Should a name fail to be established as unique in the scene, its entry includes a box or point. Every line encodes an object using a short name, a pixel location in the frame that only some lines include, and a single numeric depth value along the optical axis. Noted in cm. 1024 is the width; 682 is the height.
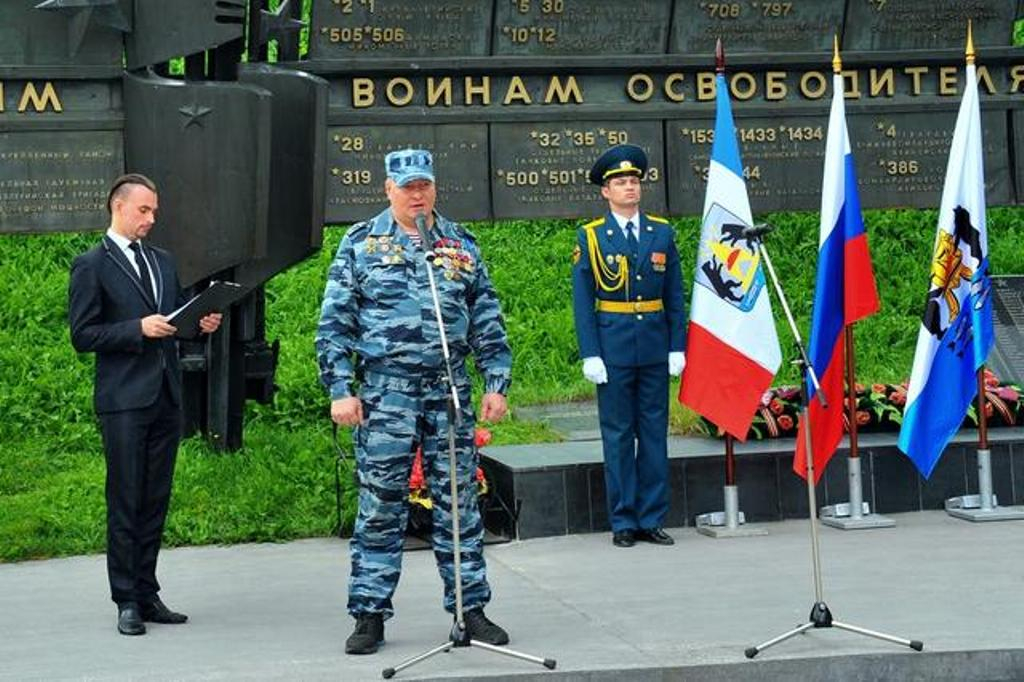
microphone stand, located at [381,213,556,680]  899
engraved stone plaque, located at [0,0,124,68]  1321
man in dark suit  1032
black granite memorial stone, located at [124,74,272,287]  1307
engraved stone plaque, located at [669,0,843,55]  1457
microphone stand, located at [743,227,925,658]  914
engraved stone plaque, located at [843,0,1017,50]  1484
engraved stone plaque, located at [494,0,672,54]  1417
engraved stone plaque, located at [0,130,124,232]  1336
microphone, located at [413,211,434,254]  928
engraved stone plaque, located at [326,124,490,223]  1400
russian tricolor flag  1329
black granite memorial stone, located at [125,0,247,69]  1318
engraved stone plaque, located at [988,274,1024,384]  1591
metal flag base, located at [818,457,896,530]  1365
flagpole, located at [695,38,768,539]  1343
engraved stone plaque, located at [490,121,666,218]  1419
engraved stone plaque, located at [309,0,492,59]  1390
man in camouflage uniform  950
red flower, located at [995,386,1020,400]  1509
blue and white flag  1365
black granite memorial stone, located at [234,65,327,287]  1326
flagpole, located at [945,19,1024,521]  1385
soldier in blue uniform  1313
